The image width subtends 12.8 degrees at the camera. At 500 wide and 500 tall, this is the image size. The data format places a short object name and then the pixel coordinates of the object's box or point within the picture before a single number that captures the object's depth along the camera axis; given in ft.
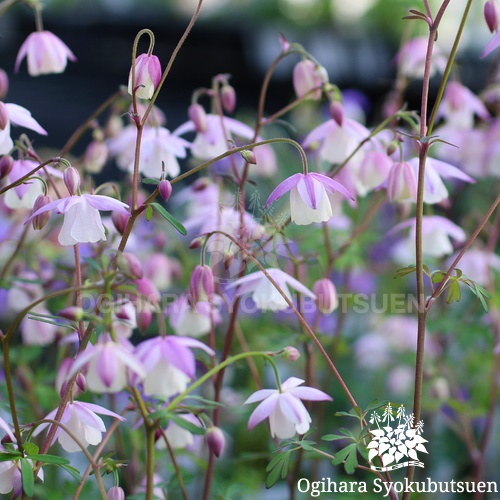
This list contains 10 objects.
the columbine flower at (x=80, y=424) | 2.43
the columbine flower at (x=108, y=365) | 2.27
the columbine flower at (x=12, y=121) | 2.52
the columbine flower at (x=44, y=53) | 2.71
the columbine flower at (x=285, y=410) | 2.43
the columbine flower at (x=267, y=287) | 2.53
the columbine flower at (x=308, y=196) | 2.46
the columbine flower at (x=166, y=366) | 2.39
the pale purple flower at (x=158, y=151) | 2.68
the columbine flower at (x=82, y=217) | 2.42
